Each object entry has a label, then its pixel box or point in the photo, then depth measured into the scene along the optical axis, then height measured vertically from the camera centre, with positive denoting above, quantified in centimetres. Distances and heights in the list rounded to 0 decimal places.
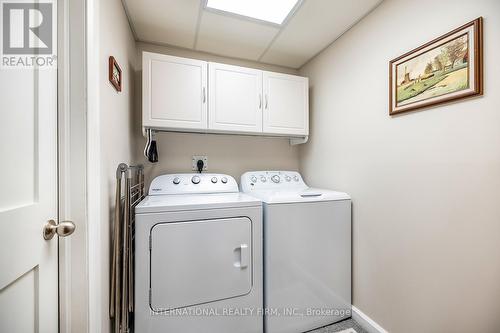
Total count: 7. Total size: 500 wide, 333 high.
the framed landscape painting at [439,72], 97 +52
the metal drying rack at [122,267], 114 -61
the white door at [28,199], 60 -12
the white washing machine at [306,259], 144 -71
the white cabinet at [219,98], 162 +58
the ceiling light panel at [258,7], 142 +114
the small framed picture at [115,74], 117 +55
